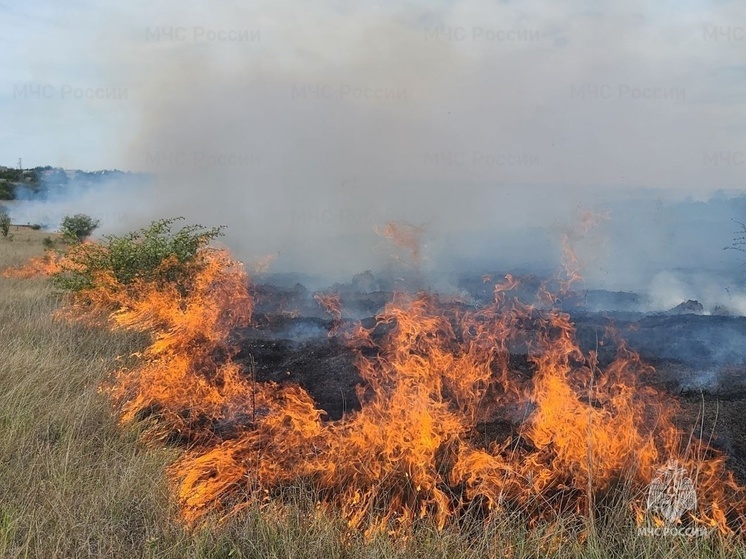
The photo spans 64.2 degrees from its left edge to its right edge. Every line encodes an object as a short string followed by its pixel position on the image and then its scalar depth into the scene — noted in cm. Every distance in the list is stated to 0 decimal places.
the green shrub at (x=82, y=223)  1947
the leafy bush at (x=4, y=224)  2359
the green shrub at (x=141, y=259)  928
